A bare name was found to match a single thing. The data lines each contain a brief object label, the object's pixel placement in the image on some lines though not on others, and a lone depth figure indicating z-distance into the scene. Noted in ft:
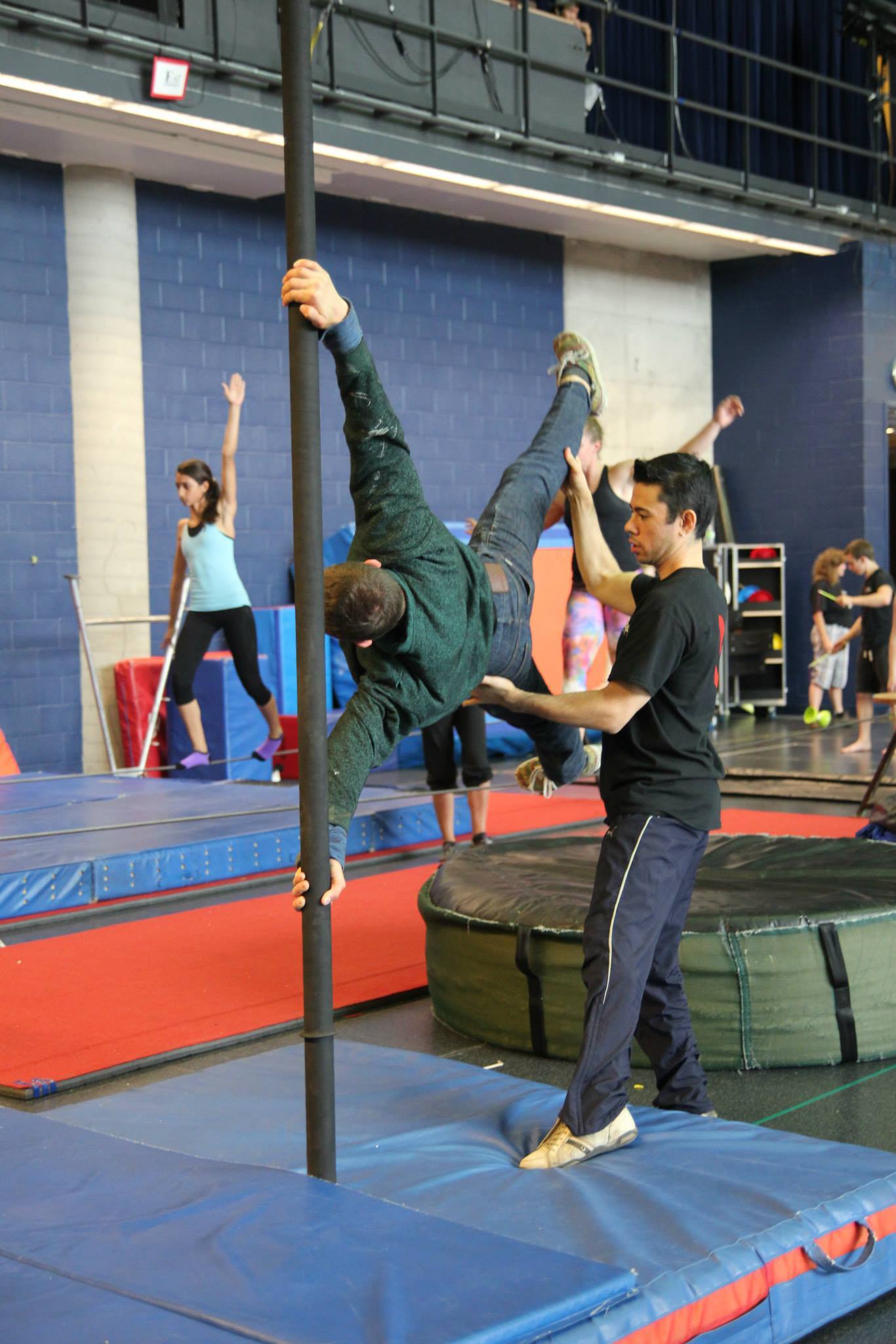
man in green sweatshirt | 8.50
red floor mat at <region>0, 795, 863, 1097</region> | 12.28
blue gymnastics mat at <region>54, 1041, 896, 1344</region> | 6.99
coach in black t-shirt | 8.76
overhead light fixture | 24.66
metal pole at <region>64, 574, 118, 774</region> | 26.04
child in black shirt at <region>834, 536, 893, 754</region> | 30.89
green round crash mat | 11.51
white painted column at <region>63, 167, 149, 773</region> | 28.99
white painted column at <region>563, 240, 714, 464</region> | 40.24
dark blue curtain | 38.83
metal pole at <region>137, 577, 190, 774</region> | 23.43
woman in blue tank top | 22.97
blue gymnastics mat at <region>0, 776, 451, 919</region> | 17.93
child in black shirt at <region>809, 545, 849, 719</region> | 34.96
